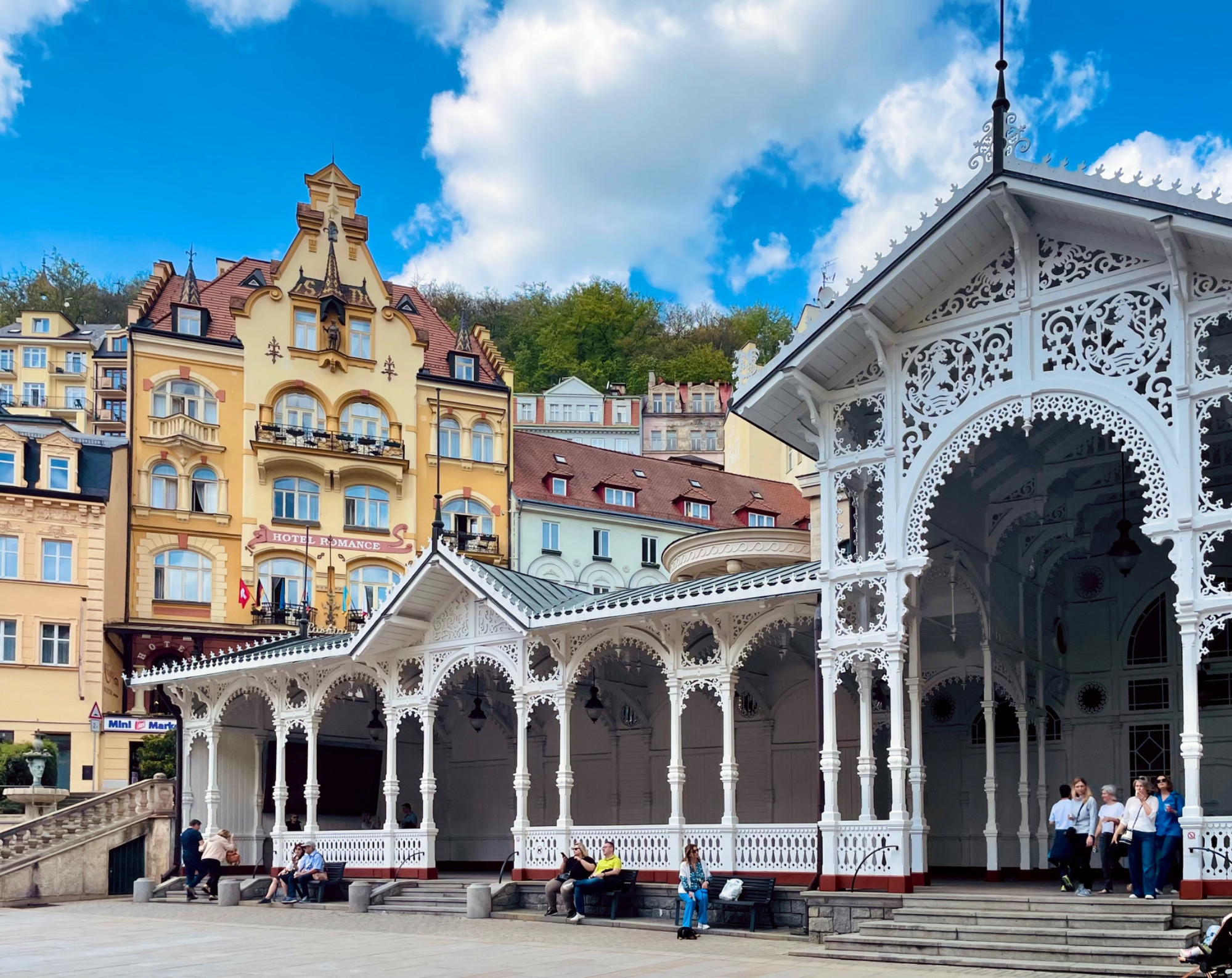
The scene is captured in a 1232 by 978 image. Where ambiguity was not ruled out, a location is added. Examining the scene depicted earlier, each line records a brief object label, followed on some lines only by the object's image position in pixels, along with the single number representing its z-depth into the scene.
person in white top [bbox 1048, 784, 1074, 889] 17.72
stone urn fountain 29.83
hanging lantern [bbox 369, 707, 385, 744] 28.25
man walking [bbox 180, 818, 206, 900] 26.53
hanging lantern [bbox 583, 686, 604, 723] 23.94
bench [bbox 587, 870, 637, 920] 20.64
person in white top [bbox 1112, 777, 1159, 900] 15.95
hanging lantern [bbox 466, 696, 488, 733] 26.98
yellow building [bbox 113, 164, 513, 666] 46.66
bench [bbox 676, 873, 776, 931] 19.16
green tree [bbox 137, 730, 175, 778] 38.59
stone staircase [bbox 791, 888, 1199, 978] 14.48
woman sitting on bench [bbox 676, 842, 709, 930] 18.86
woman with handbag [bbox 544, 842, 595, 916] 20.98
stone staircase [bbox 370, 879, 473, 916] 23.02
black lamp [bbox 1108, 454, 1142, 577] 18.80
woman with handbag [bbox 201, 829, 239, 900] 26.58
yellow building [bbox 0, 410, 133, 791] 42.44
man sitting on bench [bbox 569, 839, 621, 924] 20.50
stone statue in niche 49.88
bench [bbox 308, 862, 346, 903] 24.97
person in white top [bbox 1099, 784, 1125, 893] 16.80
